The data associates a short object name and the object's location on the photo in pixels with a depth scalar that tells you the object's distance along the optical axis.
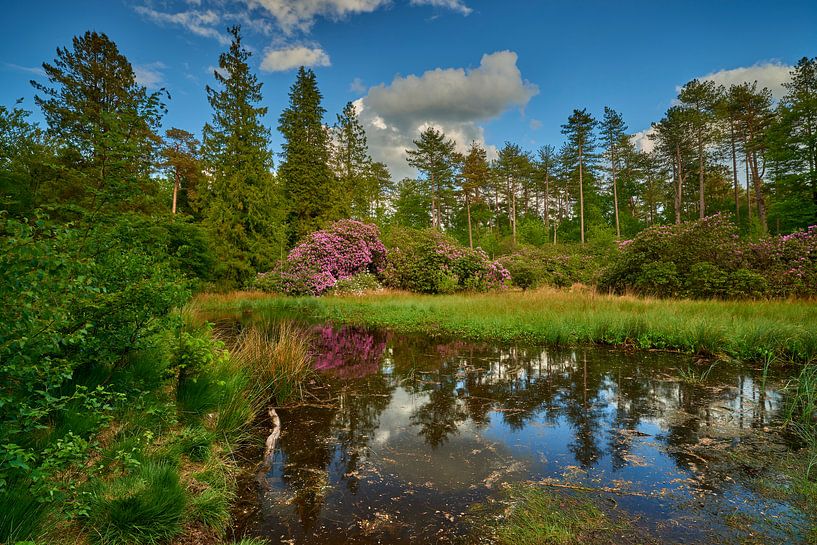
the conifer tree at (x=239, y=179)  18.41
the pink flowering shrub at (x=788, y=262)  10.41
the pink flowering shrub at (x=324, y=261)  17.97
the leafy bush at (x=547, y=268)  18.80
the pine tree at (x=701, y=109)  28.42
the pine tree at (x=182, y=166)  27.81
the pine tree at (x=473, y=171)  38.34
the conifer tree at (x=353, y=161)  27.92
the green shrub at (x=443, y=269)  17.50
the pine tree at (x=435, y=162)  36.81
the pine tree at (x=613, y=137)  34.69
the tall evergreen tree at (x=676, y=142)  30.08
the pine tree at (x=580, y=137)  34.19
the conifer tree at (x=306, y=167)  25.23
